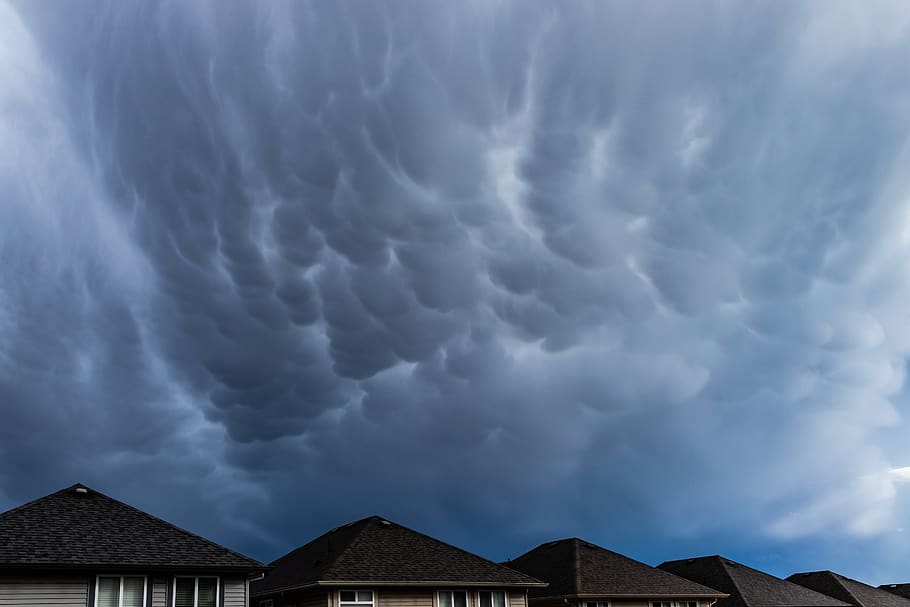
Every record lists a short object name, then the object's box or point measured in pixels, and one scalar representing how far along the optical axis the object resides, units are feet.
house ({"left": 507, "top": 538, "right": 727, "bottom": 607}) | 153.69
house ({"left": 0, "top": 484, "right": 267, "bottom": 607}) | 97.25
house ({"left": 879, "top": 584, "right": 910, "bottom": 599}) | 261.03
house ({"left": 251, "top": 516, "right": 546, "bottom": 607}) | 121.70
